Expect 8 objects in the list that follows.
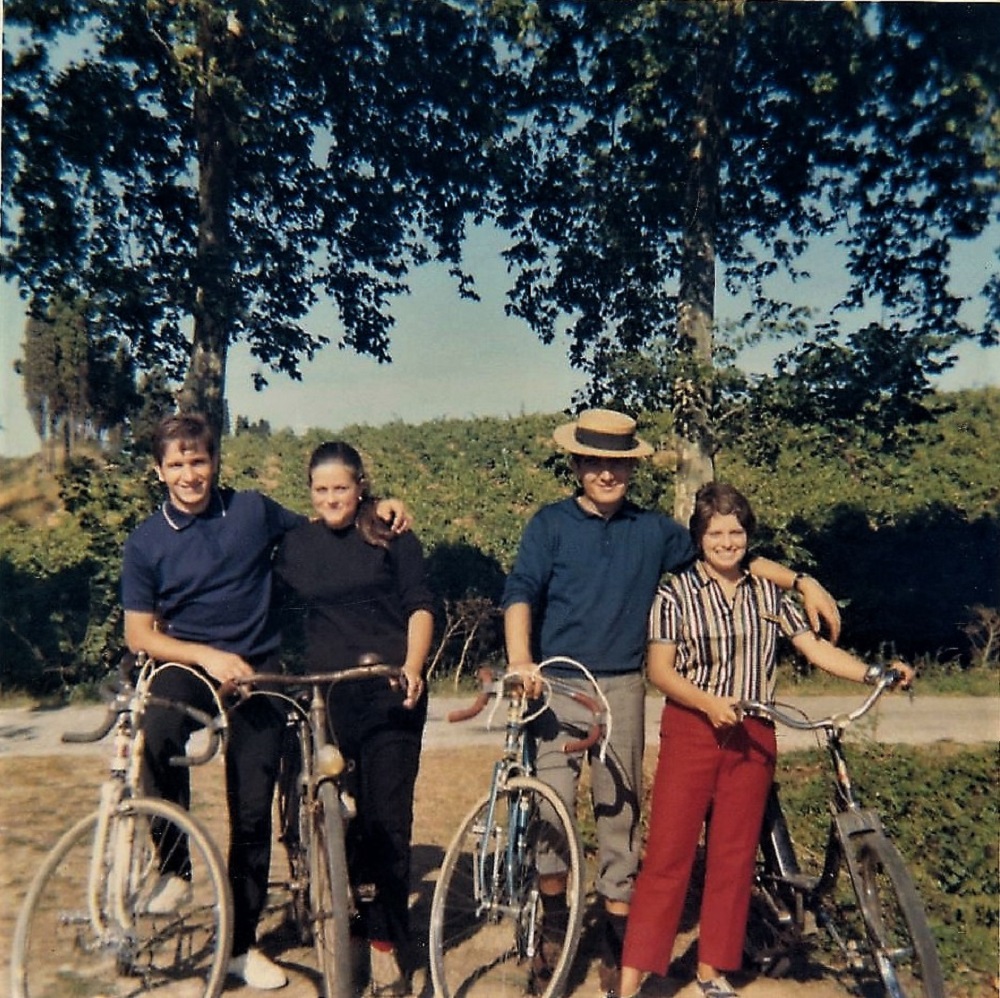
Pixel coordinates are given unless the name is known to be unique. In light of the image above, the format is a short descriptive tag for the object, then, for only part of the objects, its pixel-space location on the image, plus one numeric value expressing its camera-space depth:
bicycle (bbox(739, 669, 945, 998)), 2.82
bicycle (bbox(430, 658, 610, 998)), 3.12
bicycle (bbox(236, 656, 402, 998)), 2.90
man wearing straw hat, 3.35
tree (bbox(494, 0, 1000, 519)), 5.04
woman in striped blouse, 3.24
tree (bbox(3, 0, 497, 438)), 4.62
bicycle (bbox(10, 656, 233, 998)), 2.86
